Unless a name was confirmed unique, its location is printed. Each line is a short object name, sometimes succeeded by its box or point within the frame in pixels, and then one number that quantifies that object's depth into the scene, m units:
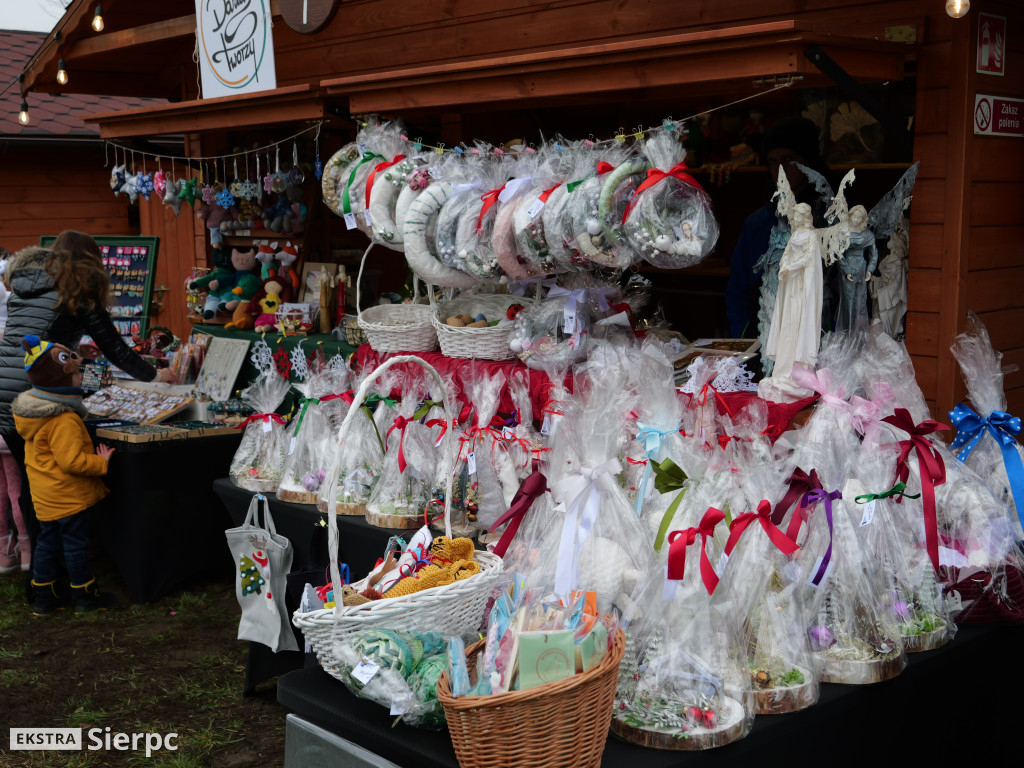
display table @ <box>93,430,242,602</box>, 4.93
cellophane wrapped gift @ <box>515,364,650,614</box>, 2.27
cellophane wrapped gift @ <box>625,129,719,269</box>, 3.15
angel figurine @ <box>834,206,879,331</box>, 3.29
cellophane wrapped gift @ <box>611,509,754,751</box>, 1.91
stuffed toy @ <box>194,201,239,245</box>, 6.85
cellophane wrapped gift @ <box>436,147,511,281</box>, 3.66
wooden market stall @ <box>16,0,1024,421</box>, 3.32
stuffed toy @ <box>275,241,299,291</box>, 6.57
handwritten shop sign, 5.35
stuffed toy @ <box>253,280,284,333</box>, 6.19
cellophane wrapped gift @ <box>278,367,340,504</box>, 3.84
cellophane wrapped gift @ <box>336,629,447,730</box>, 1.91
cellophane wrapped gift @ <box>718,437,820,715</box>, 2.09
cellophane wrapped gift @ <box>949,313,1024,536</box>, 2.81
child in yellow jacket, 4.62
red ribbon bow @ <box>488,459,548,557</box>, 2.53
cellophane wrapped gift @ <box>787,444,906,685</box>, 2.23
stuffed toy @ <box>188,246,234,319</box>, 6.82
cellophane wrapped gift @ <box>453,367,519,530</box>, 3.31
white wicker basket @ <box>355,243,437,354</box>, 4.26
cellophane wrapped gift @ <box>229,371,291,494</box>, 4.03
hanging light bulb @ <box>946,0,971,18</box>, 3.04
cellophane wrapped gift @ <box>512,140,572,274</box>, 3.45
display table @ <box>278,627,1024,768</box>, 1.92
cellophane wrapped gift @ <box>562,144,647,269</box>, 3.24
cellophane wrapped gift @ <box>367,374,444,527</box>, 3.49
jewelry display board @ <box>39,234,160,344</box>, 6.89
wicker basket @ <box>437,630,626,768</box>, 1.65
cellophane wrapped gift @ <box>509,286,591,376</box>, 3.65
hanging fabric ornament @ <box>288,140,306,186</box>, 5.90
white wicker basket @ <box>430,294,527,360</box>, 3.91
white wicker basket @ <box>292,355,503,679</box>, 2.05
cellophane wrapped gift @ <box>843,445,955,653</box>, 2.40
